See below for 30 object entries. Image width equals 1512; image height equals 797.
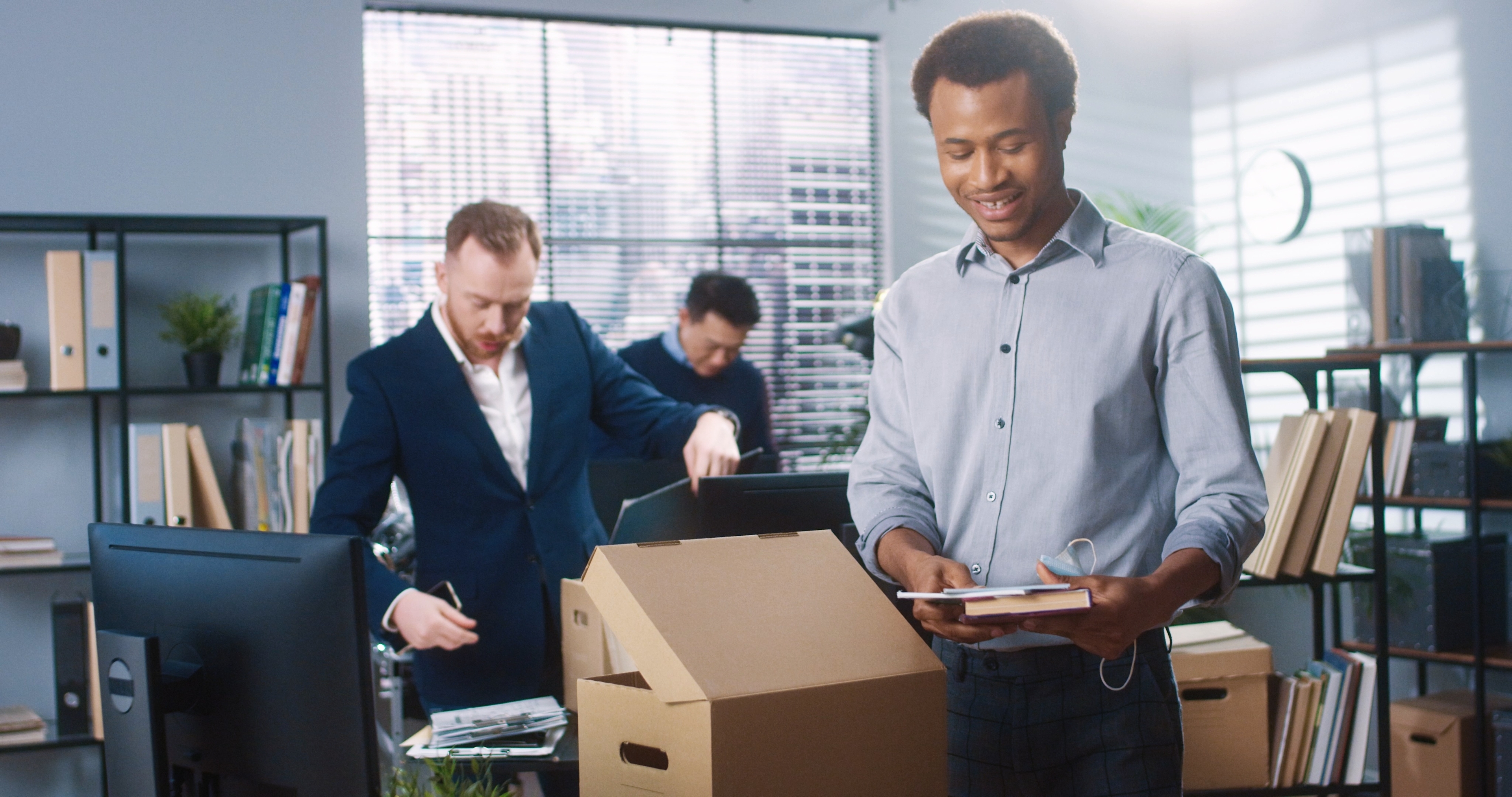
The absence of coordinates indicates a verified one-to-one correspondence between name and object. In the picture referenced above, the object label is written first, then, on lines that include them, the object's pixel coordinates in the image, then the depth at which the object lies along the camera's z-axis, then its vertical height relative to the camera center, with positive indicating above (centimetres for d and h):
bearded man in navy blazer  234 -12
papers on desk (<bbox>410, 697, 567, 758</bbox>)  188 -56
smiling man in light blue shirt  137 -6
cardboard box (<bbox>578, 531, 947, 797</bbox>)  108 -28
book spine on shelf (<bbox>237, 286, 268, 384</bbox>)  369 +23
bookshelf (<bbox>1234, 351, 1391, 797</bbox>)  249 -42
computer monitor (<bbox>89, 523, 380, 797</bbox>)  121 -28
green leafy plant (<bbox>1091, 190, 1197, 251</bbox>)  478 +72
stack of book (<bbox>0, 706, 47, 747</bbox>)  335 -92
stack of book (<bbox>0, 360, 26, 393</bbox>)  343 +11
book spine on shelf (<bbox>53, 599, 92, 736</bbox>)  337 -75
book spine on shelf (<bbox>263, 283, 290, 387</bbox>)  365 +22
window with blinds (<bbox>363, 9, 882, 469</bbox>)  460 +96
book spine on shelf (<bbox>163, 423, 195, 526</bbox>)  349 -20
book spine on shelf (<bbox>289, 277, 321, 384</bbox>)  368 +25
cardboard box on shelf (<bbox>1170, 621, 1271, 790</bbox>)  247 -71
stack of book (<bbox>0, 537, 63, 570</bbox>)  338 -41
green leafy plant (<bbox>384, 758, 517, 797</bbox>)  126 -43
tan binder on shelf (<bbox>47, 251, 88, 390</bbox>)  342 +28
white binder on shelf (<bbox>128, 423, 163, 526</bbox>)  346 -19
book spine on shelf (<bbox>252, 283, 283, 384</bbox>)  365 +23
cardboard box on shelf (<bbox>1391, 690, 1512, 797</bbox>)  346 -111
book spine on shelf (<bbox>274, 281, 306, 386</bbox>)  366 +22
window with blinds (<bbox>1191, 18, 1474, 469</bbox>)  403 +82
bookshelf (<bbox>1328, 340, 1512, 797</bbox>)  350 -40
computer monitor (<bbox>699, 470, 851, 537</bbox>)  192 -18
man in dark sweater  399 +14
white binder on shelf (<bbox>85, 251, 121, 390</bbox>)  347 +26
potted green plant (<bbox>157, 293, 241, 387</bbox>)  362 +24
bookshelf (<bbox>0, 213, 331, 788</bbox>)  344 +36
